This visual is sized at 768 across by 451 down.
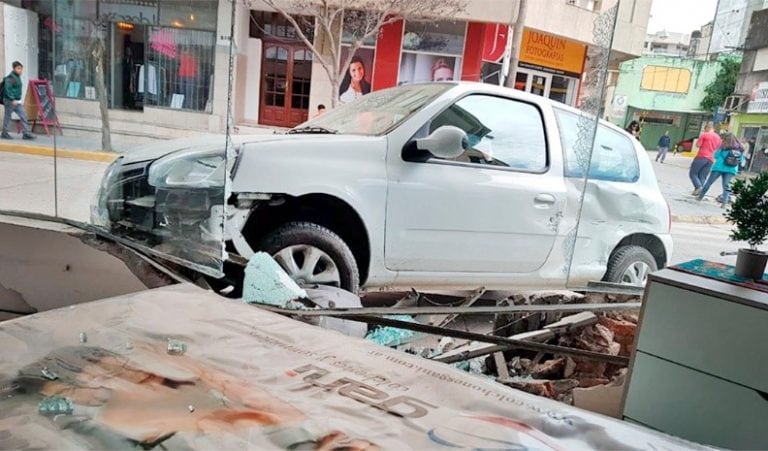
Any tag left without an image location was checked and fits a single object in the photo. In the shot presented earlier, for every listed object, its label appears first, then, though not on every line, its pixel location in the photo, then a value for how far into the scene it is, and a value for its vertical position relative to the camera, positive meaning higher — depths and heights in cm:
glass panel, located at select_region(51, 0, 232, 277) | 278 -14
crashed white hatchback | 293 -39
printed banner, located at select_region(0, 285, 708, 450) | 93 -56
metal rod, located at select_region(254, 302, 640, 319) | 221 -78
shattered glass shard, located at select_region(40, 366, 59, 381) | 108 -57
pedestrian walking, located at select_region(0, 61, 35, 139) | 455 -7
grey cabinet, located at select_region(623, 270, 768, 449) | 152 -59
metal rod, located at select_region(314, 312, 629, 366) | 210 -79
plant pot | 170 -30
